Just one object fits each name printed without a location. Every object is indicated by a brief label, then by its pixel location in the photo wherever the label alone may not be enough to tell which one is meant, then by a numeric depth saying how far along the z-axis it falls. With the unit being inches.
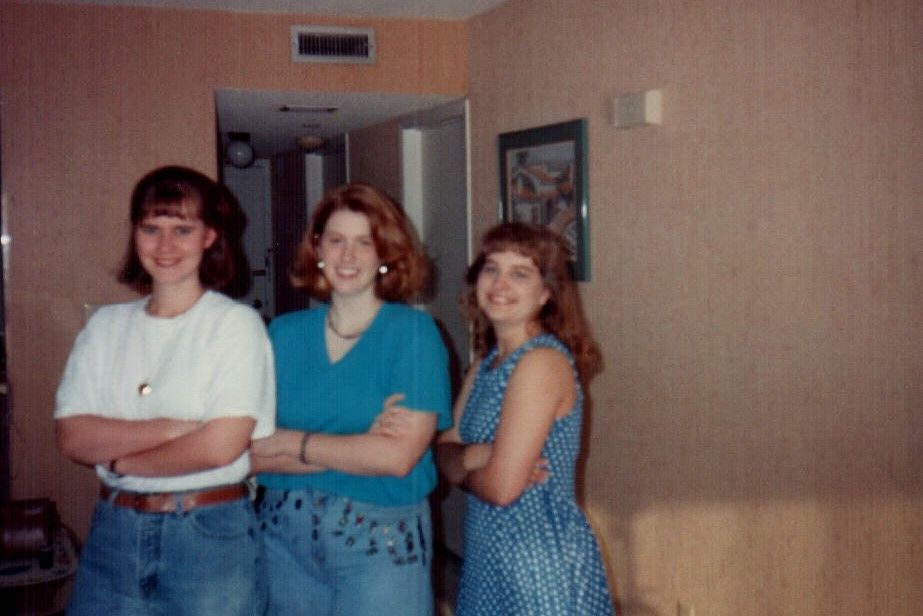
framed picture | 130.6
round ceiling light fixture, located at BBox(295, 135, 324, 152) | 225.5
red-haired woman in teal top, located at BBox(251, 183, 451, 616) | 66.3
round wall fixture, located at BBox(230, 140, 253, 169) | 224.7
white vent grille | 153.1
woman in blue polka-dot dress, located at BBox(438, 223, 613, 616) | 70.1
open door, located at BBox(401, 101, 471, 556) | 169.6
